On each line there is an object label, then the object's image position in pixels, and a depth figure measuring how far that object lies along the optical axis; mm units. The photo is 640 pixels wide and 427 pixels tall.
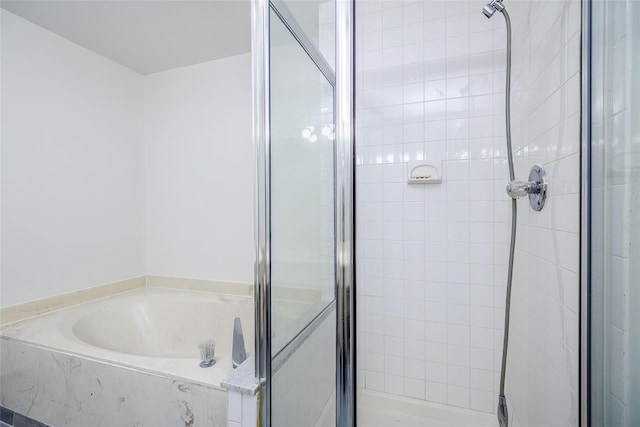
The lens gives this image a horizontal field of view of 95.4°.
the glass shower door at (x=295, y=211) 813
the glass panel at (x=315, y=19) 782
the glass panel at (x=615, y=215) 498
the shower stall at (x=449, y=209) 590
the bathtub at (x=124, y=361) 948
